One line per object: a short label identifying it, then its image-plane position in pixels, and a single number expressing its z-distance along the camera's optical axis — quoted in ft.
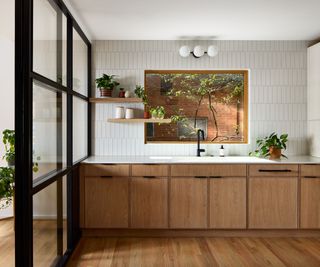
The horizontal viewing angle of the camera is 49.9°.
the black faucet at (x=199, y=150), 14.43
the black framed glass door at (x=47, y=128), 6.88
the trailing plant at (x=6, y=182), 8.08
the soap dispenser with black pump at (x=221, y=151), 14.42
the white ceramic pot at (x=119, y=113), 14.34
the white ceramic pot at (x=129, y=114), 14.30
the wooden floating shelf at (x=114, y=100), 14.02
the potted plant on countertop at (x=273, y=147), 13.60
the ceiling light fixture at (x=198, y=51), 14.11
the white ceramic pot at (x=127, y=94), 14.33
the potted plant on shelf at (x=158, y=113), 14.29
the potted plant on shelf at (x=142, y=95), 14.32
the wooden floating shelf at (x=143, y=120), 14.02
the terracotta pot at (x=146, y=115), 14.33
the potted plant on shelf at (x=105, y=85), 14.16
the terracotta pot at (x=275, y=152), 13.58
